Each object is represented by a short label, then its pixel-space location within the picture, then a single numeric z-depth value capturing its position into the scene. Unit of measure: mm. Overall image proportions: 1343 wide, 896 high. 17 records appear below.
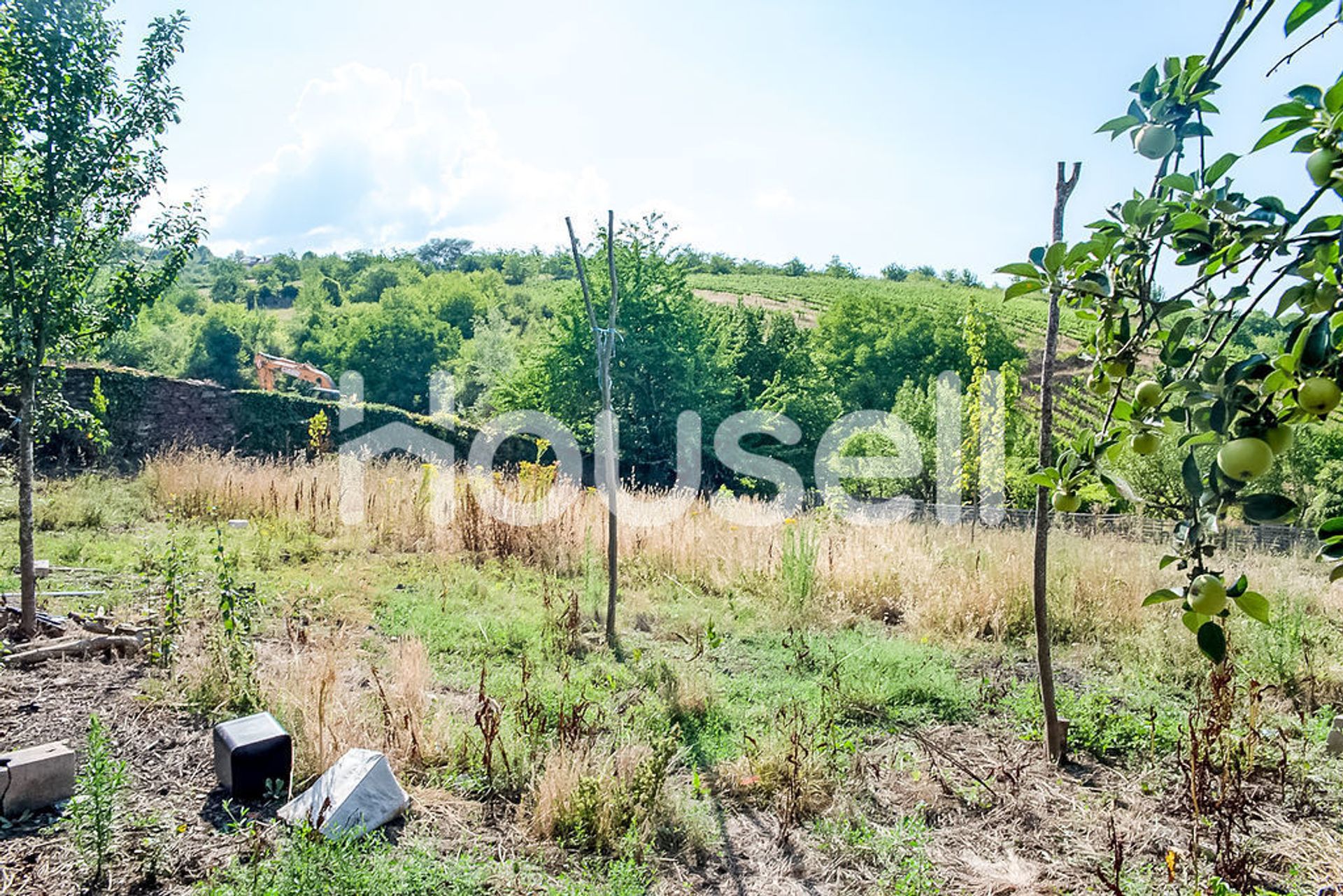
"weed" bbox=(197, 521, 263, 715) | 3557
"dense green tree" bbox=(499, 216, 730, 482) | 17734
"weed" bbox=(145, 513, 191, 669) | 3863
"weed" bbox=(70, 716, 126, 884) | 2303
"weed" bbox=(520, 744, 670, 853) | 2729
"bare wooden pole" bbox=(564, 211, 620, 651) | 4992
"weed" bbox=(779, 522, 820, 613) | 5781
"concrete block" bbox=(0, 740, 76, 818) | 2648
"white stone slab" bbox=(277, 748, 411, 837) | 2549
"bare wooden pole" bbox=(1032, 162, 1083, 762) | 3273
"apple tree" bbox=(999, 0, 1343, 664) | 609
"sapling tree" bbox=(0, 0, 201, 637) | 3969
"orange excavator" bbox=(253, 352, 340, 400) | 24375
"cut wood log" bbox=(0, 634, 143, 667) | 3883
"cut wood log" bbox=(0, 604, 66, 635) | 4309
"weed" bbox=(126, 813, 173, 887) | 2332
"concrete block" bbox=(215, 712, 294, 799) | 2816
